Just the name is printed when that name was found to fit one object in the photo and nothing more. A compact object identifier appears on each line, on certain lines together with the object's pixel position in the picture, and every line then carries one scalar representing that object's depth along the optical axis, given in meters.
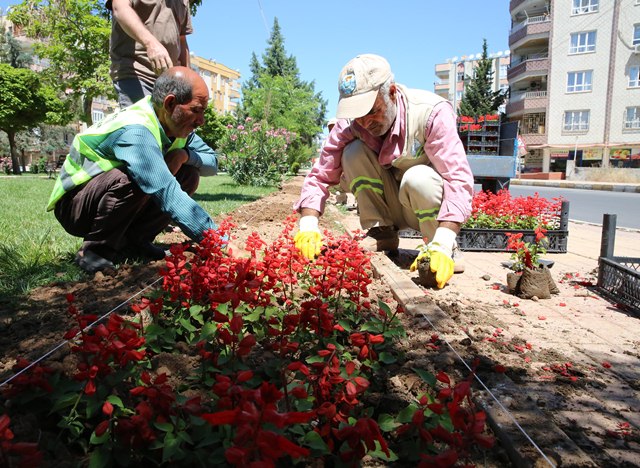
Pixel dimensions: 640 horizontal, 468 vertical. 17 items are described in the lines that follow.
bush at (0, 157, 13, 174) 29.39
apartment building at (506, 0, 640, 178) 34.81
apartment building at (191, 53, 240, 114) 73.56
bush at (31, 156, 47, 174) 34.92
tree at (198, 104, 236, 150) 41.84
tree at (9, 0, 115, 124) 15.43
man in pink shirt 2.79
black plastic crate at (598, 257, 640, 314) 3.09
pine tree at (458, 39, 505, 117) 42.50
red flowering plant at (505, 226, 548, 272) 3.42
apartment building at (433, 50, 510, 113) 67.55
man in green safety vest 2.61
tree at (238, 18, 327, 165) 24.65
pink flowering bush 13.98
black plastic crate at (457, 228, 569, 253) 5.29
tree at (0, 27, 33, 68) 44.19
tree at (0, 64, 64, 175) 28.44
